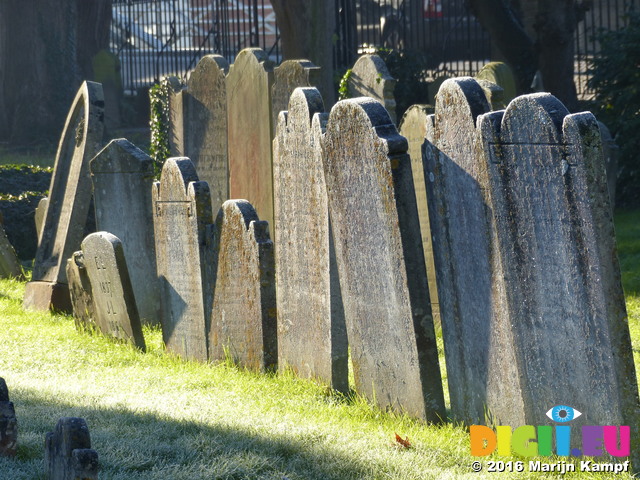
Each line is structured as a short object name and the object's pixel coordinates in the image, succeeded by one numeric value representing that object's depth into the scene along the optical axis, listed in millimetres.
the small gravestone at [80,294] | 14148
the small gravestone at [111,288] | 13148
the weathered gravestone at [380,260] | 8820
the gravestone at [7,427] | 7855
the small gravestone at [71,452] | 6102
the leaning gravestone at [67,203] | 16156
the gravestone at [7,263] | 19906
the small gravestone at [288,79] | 16312
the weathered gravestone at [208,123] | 17766
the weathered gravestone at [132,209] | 14734
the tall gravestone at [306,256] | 10273
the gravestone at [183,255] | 12117
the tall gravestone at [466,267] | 8180
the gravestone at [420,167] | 14258
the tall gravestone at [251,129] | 16781
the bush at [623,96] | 24703
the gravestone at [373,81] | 16531
